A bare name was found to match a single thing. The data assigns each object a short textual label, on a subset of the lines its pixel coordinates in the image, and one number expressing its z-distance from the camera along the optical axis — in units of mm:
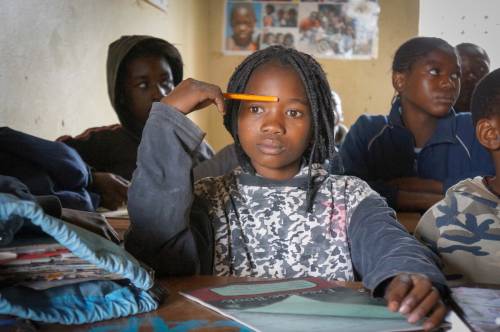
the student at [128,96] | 2516
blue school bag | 683
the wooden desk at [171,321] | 713
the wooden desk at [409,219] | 1658
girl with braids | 1049
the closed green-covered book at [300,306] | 712
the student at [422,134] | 2291
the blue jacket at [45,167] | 1522
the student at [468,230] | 1293
